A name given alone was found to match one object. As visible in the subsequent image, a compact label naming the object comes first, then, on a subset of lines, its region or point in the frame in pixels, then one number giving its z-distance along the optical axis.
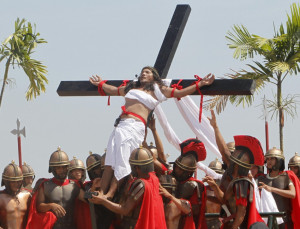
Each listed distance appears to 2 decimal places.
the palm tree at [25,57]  24.84
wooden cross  13.68
